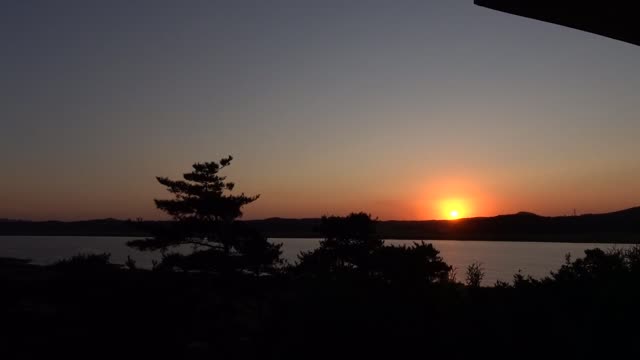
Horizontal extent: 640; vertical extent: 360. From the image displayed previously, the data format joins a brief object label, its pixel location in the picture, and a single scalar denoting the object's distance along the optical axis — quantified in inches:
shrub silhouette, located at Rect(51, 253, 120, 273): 505.0
